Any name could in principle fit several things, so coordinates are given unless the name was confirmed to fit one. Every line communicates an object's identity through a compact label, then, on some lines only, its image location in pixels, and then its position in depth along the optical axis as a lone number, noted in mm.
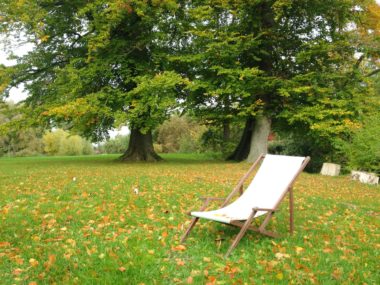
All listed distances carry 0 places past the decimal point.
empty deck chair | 5301
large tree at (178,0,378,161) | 17750
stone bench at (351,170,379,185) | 13625
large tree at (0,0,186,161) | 17422
